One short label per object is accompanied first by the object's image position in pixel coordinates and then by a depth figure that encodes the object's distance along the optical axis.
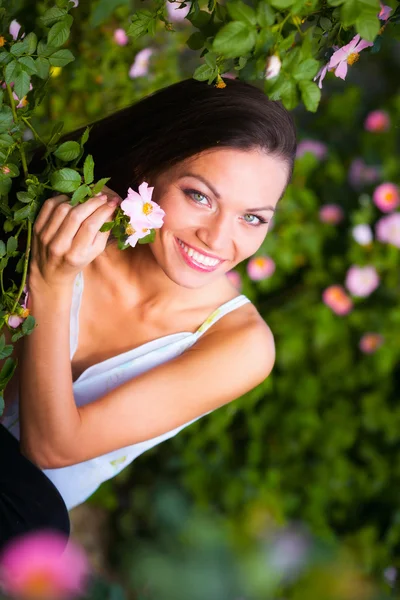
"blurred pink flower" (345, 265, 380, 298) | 2.41
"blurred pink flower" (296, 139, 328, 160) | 2.60
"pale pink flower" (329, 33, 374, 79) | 1.51
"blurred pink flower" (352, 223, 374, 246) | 2.42
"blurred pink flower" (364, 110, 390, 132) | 2.68
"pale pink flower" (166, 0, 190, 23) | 2.07
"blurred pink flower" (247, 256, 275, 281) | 2.45
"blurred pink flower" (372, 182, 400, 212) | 2.45
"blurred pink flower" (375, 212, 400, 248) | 2.39
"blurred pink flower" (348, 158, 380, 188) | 2.60
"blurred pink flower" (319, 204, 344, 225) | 2.52
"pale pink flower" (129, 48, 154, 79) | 2.24
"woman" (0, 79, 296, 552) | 1.64
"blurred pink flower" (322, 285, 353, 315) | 2.43
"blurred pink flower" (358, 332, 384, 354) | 2.41
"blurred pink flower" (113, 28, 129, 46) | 2.26
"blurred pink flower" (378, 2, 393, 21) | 1.54
